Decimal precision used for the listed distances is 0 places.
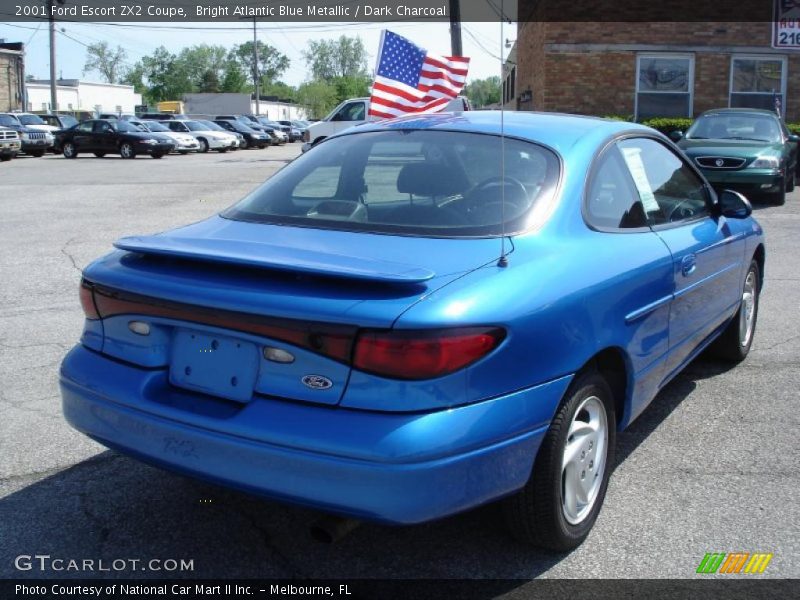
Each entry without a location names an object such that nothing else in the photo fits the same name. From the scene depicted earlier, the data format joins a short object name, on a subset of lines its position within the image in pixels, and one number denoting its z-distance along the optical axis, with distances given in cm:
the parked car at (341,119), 2414
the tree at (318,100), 11825
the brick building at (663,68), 2353
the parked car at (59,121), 3741
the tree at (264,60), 13300
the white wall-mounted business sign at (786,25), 2334
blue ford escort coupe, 262
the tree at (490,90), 3328
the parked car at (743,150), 1375
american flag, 1198
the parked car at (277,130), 4908
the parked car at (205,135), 3934
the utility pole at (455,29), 2366
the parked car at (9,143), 2959
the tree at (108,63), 14200
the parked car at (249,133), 4462
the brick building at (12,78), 5994
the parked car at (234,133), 4169
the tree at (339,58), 14075
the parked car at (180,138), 3669
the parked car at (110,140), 3253
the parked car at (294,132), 5675
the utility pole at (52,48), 4484
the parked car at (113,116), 4312
